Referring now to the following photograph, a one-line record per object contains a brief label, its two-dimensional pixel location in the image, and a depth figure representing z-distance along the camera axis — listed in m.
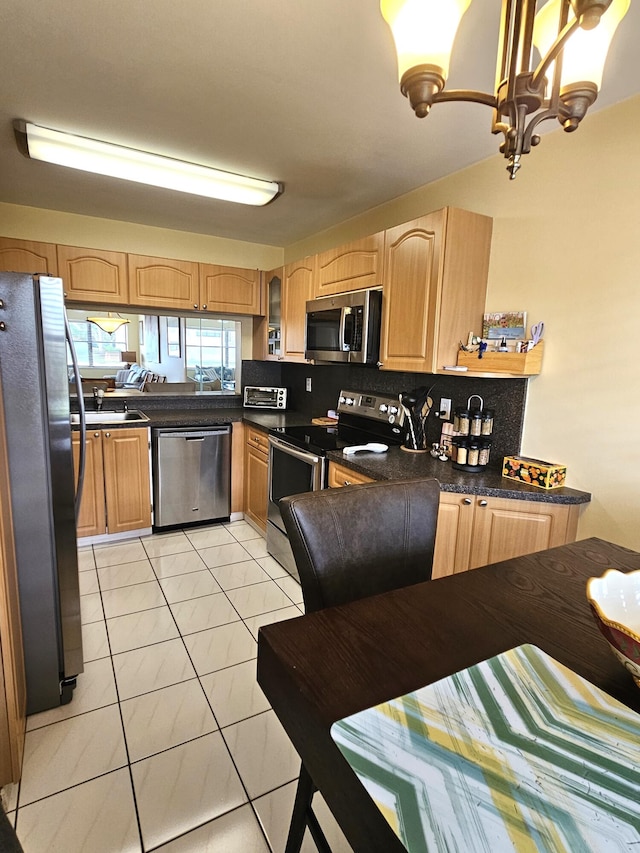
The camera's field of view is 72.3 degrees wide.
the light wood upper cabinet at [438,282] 2.13
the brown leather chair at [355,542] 1.15
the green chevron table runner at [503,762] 0.52
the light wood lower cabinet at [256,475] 3.29
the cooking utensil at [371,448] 2.41
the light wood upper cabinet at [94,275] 3.12
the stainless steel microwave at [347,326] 2.54
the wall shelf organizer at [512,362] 2.00
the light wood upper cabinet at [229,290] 3.64
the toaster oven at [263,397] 4.09
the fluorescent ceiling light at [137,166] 2.04
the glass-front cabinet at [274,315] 3.69
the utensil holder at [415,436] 2.57
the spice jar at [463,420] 2.23
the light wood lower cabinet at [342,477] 2.25
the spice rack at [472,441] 2.15
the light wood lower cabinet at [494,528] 1.88
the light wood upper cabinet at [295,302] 3.24
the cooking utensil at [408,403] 2.54
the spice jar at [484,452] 2.15
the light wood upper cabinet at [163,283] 3.36
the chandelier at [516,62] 0.83
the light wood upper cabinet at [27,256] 2.93
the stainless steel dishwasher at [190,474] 3.30
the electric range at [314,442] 2.63
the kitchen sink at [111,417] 3.36
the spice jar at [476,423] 2.19
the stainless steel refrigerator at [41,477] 1.53
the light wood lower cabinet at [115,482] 3.08
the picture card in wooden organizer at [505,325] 2.10
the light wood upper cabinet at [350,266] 2.55
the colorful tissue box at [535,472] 1.92
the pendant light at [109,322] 3.83
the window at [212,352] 4.02
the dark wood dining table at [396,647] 0.66
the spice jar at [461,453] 2.17
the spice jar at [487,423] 2.19
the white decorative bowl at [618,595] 0.88
